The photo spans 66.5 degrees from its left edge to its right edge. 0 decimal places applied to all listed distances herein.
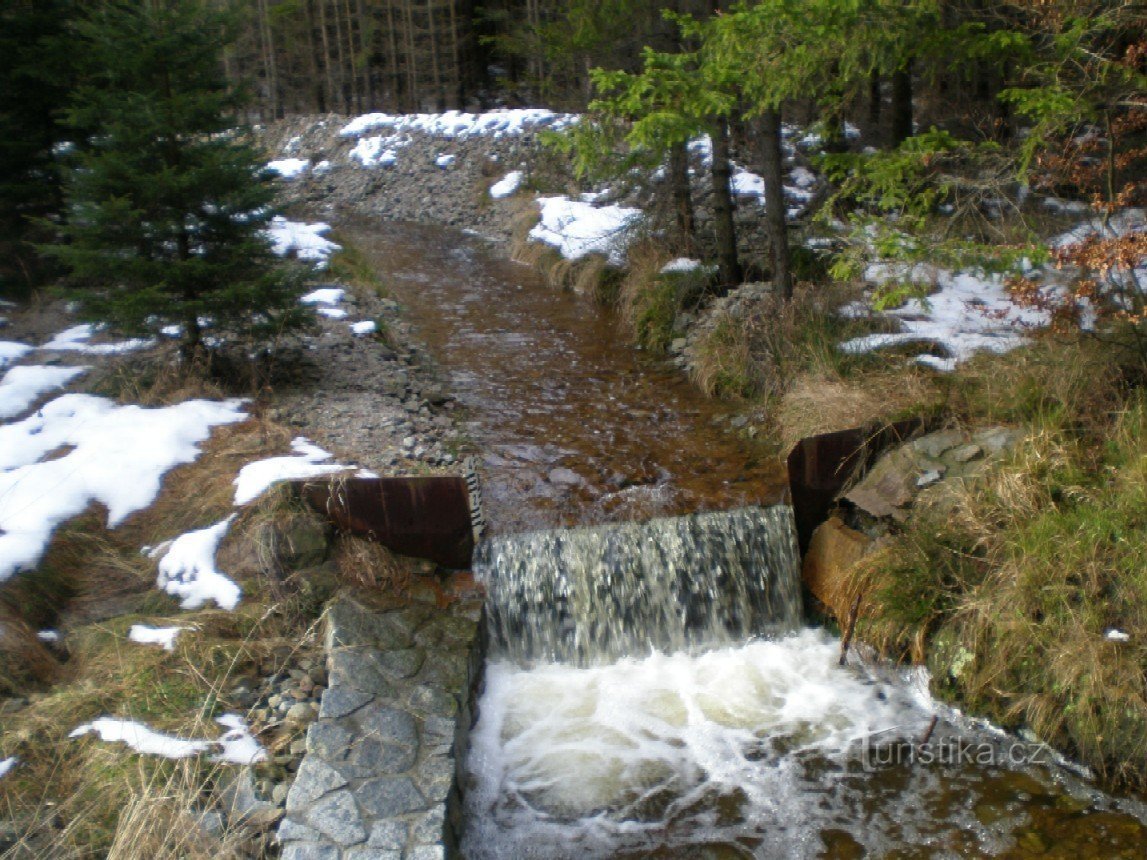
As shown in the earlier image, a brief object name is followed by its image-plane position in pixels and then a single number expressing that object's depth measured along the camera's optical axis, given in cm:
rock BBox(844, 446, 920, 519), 607
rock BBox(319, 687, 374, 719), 468
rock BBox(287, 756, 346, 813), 414
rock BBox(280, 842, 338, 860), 387
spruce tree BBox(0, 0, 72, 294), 895
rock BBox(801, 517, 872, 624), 588
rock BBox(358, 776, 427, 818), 416
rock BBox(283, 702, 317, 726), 466
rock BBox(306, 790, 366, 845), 399
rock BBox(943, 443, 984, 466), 602
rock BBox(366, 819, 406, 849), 398
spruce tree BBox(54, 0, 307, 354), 705
